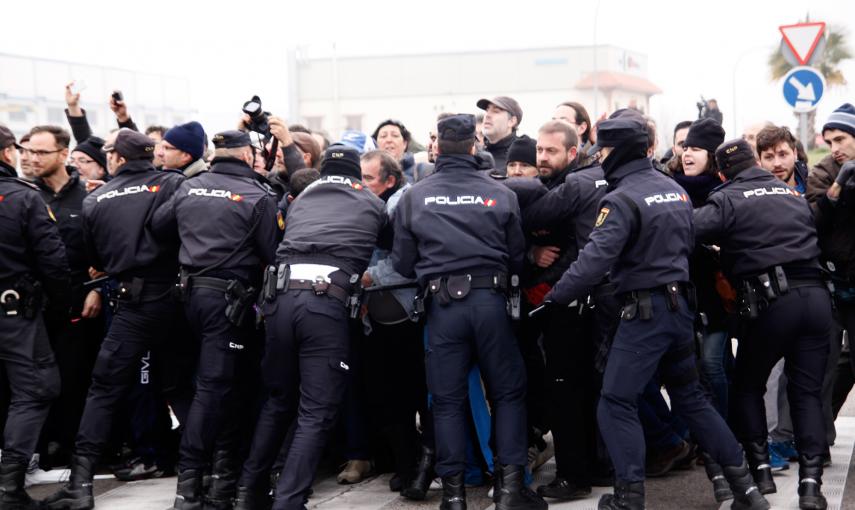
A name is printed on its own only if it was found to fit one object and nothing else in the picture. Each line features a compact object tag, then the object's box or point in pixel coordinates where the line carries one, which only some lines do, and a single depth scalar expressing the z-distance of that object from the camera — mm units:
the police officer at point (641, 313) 5574
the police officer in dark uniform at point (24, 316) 6164
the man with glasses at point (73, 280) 7055
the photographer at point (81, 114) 7938
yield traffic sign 11711
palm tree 30141
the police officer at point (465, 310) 5848
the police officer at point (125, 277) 6340
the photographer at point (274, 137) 6812
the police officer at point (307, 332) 5820
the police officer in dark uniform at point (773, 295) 5891
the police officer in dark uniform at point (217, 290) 6156
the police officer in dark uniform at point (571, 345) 6137
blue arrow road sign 11438
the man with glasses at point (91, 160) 7855
